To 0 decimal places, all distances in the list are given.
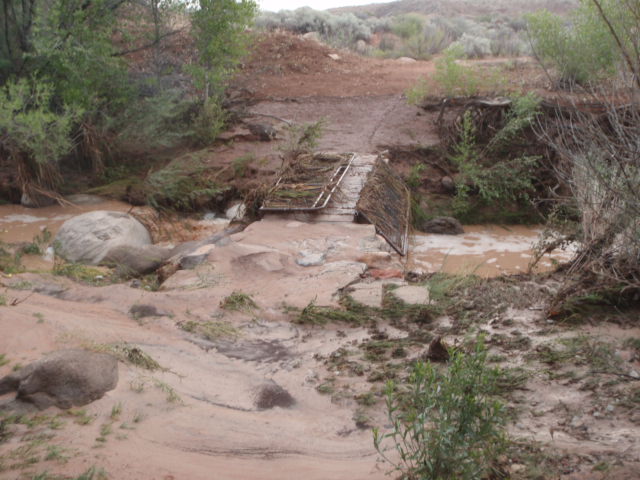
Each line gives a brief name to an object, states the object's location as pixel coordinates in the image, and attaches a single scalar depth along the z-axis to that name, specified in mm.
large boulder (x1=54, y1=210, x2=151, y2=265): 7477
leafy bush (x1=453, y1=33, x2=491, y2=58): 19625
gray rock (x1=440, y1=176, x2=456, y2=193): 10383
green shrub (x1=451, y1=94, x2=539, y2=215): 9961
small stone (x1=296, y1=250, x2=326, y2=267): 6094
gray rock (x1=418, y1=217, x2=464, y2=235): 9391
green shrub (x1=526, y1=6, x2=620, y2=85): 11094
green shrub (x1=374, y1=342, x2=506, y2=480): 2197
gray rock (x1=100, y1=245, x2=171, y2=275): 6851
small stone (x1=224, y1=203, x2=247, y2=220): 8789
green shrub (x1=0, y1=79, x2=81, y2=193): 9203
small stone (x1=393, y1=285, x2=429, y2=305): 4836
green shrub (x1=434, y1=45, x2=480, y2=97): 11812
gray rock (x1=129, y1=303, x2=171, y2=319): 4566
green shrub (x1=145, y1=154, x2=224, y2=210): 9758
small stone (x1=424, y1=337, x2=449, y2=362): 3637
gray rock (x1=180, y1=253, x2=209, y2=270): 6052
